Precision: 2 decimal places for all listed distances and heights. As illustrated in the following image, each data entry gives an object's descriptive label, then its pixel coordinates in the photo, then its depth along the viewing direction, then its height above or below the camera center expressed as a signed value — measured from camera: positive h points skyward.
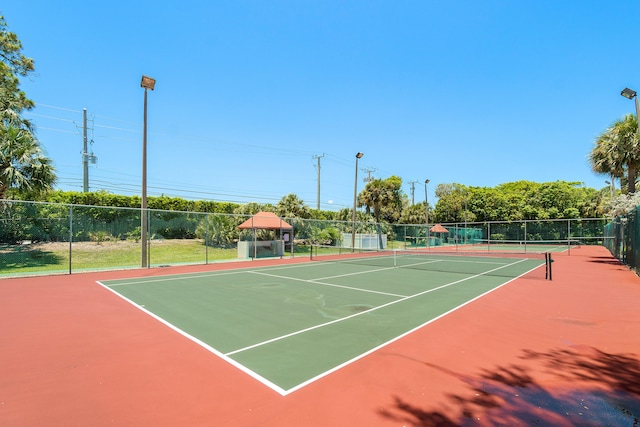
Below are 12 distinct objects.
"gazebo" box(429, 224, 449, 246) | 42.36 -0.87
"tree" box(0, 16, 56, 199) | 15.44 +3.57
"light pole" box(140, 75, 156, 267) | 16.44 +2.54
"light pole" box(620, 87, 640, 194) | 13.23 +5.26
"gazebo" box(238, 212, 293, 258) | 23.06 -1.31
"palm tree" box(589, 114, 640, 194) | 19.11 +4.34
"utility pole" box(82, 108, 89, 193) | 37.92 +8.02
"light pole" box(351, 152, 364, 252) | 29.94 +3.44
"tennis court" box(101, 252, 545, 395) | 4.86 -2.06
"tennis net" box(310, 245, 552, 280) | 15.55 -2.47
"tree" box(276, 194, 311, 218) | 31.84 +1.52
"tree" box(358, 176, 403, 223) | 39.78 +3.56
